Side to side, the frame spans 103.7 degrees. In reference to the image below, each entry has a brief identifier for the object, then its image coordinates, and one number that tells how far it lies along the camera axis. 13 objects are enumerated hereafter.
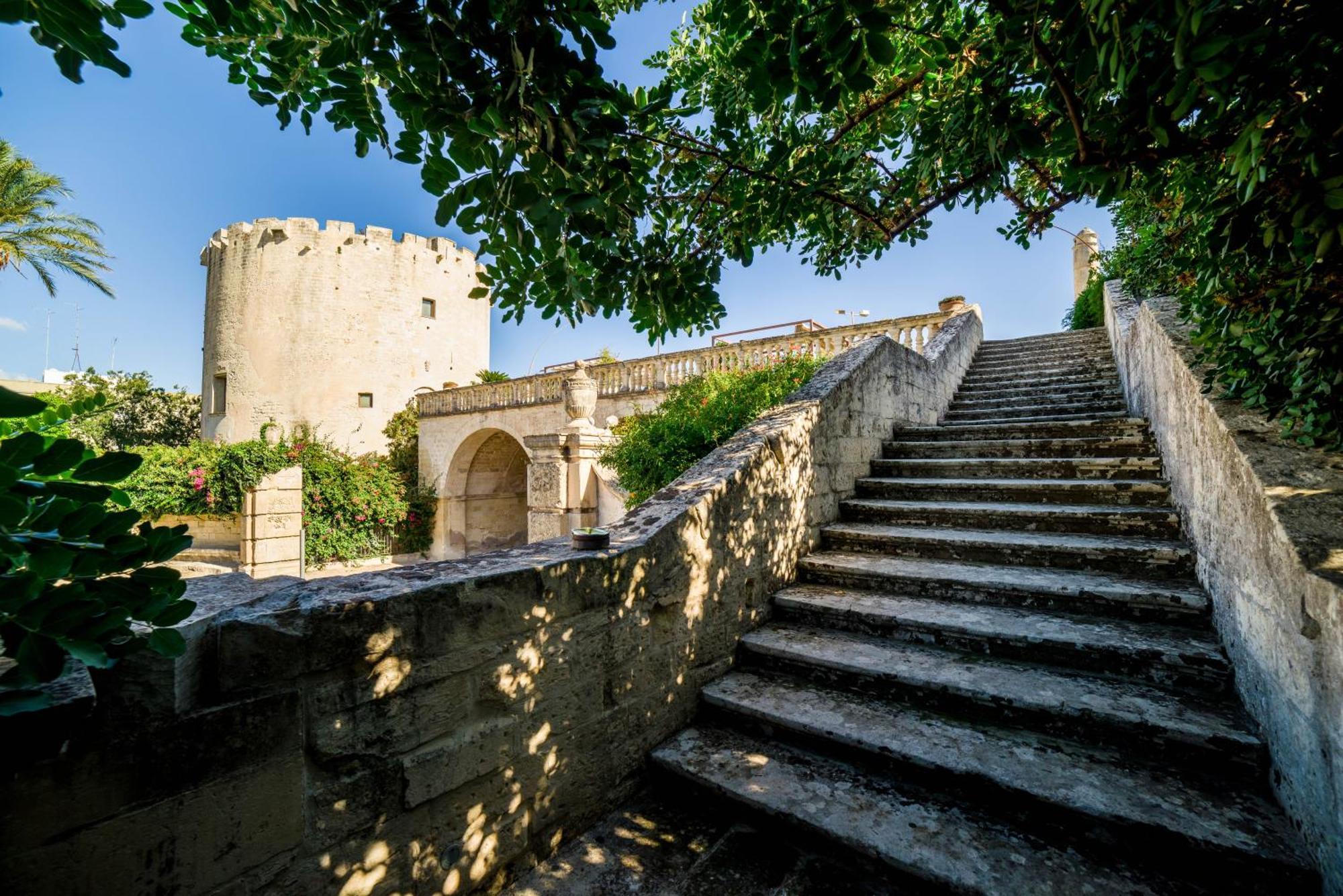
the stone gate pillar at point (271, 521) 8.28
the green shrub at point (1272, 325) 1.54
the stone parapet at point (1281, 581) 1.27
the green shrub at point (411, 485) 16.30
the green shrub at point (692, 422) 4.82
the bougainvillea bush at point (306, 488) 12.17
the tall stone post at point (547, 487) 6.41
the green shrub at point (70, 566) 0.79
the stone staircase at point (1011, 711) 1.57
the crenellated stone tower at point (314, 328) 18.12
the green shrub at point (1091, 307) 11.26
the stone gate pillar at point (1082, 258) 14.84
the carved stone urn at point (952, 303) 9.07
